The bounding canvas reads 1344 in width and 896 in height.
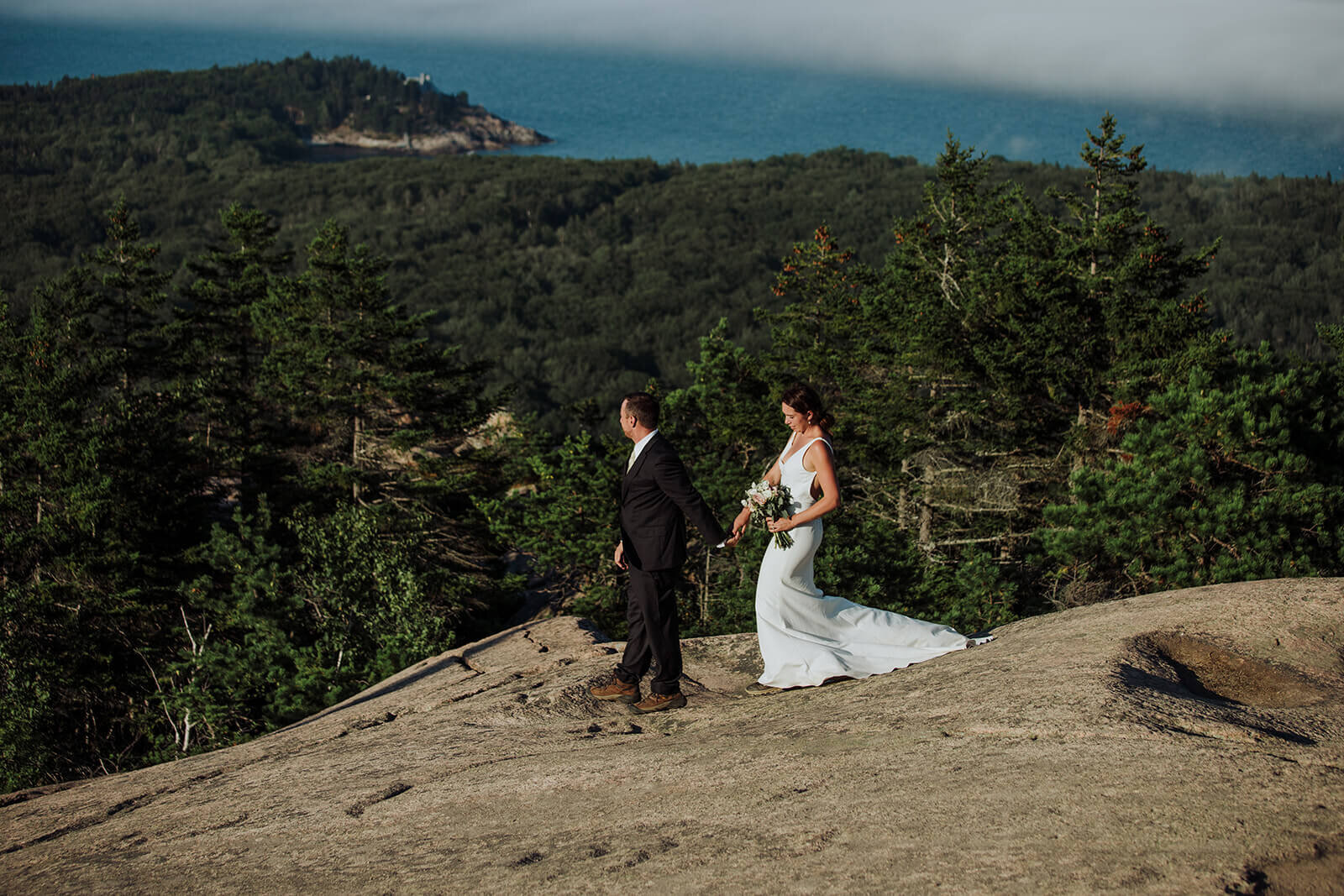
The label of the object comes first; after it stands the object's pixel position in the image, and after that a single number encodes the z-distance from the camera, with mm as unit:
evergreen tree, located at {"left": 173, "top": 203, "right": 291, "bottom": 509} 26812
